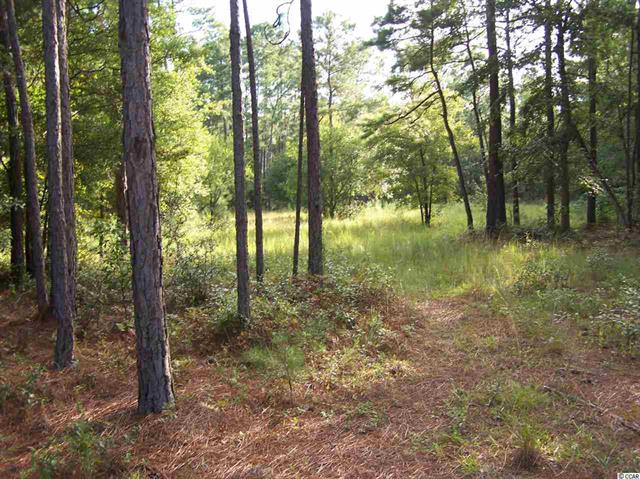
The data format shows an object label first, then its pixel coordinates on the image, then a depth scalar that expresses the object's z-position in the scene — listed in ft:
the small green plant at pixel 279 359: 16.26
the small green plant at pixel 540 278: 25.80
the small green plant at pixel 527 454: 10.73
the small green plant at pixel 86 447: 10.80
